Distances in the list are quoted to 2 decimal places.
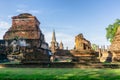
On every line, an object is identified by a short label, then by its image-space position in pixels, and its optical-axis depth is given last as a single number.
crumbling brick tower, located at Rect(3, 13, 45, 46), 18.31
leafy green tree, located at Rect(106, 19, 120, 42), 20.98
